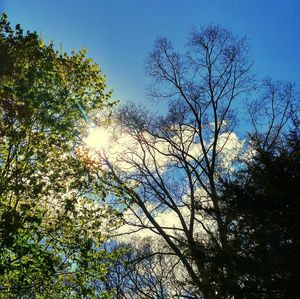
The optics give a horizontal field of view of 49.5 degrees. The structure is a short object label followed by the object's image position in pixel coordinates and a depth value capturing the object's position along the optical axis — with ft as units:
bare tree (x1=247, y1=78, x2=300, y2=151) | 54.08
